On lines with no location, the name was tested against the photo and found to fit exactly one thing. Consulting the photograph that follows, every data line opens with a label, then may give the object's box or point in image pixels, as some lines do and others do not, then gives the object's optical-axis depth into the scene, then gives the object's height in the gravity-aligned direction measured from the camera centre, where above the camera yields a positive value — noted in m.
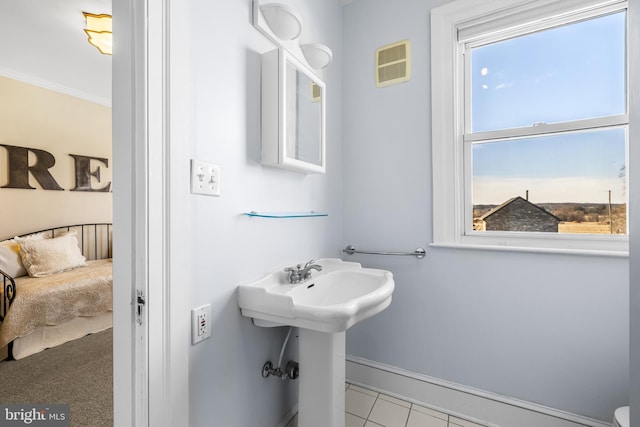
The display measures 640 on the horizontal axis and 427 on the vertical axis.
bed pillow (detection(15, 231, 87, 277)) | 2.74 -0.39
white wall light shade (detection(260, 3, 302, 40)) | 1.26 +0.87
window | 1.40 +0.46
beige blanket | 2.24 -0.71
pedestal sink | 1.06 -0.40
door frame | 0.85 +0.01
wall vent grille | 1.75 +0.92
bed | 2.28 -0.65
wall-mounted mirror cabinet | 1.25 +0.47
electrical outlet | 0.98 -0.37
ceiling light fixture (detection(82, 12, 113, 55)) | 2.05 +1.36
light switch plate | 0.97 +0.13
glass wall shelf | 1.21 +0.00
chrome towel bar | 1.71 -0.24
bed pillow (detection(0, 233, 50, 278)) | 2.66 -0.40
